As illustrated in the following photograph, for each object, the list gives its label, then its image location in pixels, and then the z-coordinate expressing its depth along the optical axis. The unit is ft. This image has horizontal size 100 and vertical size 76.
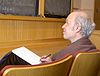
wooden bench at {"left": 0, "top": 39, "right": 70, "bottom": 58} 6.98
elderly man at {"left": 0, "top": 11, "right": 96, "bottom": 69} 5.01
